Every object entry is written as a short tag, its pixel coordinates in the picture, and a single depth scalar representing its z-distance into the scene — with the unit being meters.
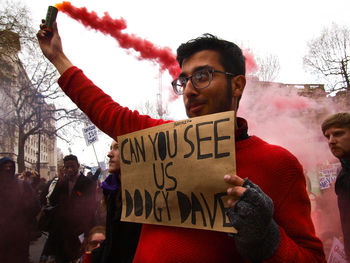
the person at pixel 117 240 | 2.22
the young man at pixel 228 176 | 0.92
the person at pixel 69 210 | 4.52
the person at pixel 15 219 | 4.50
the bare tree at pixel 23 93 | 12.14
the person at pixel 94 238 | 3.69
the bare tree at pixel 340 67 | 17.97
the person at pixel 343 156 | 2.48
